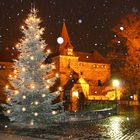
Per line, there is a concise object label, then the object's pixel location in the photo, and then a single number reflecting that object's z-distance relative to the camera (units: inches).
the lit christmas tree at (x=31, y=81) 983.6
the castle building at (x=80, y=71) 3142.2
